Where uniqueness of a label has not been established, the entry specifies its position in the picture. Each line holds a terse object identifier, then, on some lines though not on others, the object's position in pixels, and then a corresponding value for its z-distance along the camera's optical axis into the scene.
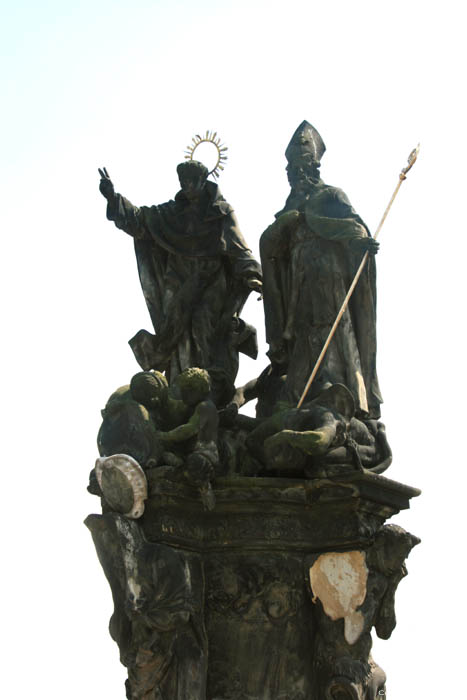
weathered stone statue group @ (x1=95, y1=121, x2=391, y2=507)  9.84
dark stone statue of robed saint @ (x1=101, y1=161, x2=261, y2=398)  11.54
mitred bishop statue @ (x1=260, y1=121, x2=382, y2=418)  10.88
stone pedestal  9.44
